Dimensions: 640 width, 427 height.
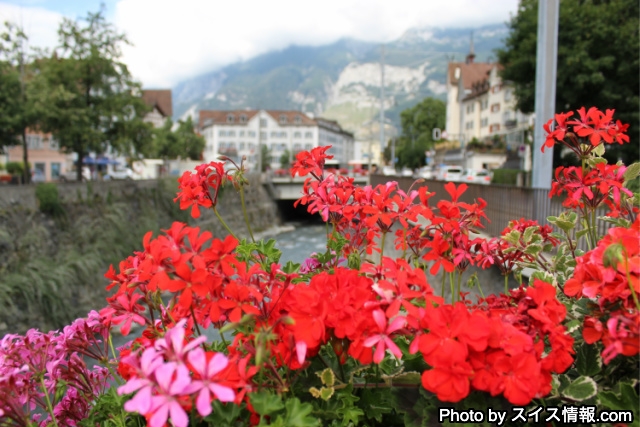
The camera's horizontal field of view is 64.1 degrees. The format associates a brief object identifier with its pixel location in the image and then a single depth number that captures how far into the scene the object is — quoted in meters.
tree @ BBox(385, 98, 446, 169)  85.25
